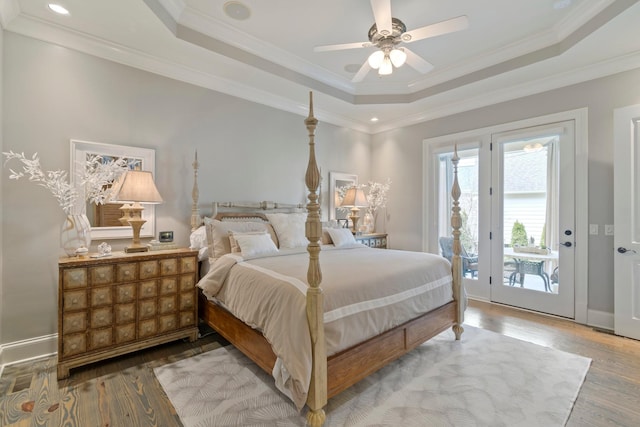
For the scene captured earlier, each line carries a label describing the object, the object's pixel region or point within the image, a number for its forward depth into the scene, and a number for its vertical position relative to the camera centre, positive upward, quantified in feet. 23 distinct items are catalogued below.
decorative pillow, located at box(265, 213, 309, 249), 11.17 -0.68
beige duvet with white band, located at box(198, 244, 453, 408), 5.74 -2.05
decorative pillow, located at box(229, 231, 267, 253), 9.62 -0.98
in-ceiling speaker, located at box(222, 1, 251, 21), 8.92 +6.40
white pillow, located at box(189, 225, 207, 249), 10.23 -0.95
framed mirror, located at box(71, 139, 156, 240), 9.07 +0.80
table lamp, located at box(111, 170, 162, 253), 8.80 +0.51
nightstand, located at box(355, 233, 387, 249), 15.80 -1.57
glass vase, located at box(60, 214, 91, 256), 7.93 -0.64
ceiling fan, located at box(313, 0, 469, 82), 7.43 +4.90
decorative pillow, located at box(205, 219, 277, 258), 9.77 -0.86
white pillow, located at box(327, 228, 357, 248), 12.23 -1.10
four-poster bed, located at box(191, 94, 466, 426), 5.61 -2.53
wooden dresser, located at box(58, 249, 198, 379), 7.48 -2.64
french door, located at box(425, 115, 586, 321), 11.65 -0.04
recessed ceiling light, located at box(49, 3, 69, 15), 7.90 +5.65
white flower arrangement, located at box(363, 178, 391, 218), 17.63 +1.04
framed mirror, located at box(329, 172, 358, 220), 16.47 +1.21
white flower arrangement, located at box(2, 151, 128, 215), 8.15 +1.02
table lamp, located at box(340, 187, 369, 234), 15.39 +0.58
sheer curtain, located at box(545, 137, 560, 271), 11.93 +0.63
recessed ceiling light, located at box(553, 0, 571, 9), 8.71 +6.35
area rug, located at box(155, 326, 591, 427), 6.00 -4.27
